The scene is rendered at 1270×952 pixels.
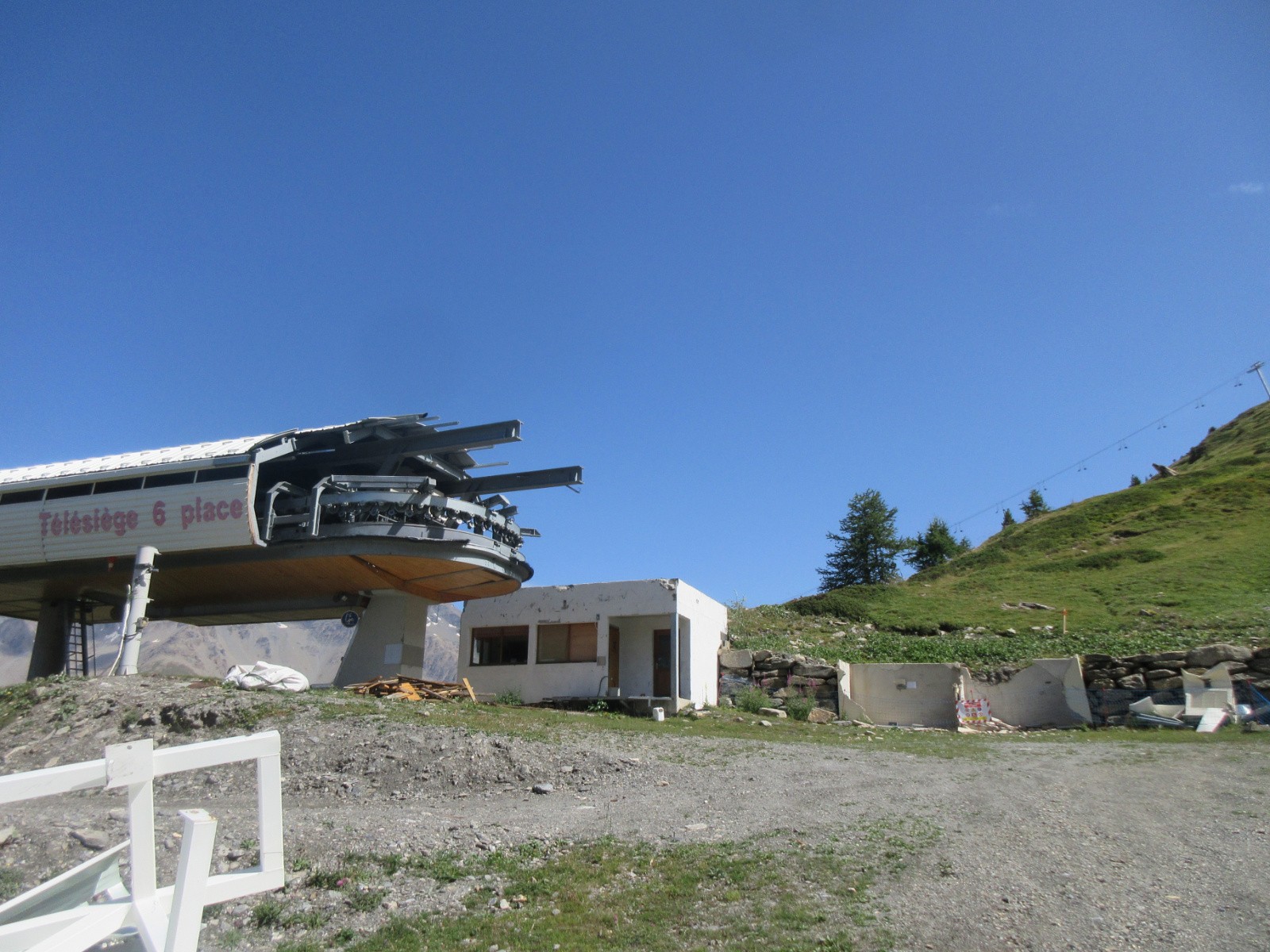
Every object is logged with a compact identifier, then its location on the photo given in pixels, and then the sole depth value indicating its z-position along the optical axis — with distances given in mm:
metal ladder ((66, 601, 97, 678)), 28906
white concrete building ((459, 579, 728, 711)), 25609
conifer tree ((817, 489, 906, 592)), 59656
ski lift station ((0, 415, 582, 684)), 23000
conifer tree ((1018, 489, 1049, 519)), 83812
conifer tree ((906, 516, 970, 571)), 63875
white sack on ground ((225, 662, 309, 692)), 18578
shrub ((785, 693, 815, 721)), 23547
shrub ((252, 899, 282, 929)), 6523
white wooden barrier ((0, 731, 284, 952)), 3383
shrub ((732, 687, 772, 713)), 24734
